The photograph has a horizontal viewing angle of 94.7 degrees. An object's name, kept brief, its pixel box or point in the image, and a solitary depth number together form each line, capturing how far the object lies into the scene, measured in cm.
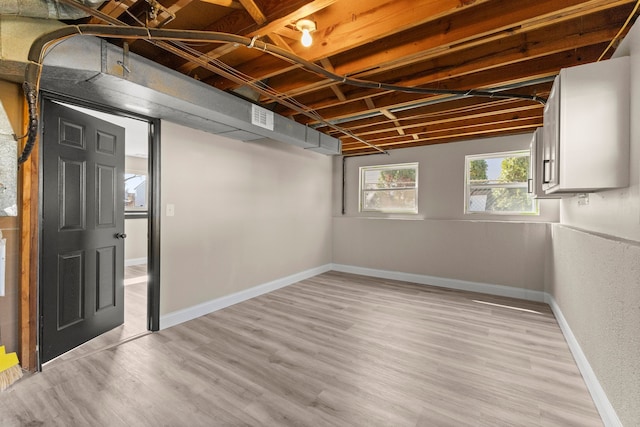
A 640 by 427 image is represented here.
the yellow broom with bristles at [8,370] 188
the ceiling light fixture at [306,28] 192
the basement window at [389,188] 545
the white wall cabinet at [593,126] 174
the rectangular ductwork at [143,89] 189
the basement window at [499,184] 452
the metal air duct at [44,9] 157
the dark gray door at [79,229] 234
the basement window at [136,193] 661
